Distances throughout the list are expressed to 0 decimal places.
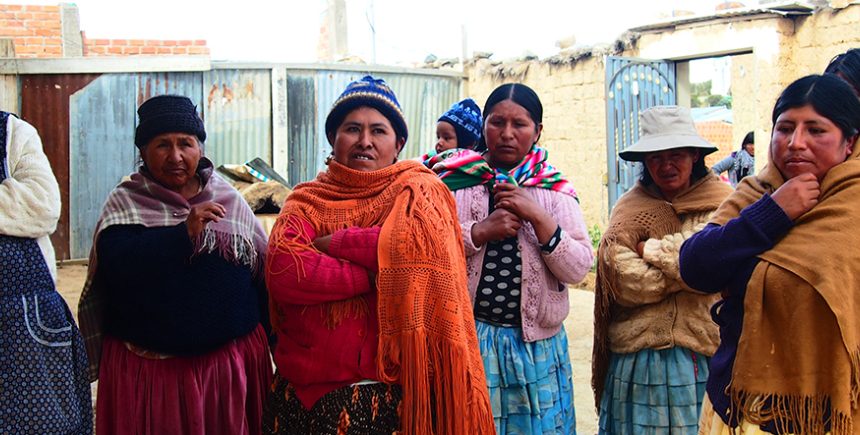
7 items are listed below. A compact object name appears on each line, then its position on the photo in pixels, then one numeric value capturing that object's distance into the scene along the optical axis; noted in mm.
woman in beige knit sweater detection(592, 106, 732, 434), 3006
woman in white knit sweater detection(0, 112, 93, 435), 2729
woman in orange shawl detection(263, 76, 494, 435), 2270
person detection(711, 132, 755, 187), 8570
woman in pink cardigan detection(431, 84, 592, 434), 2859
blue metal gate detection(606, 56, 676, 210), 8453
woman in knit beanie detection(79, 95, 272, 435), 2756
